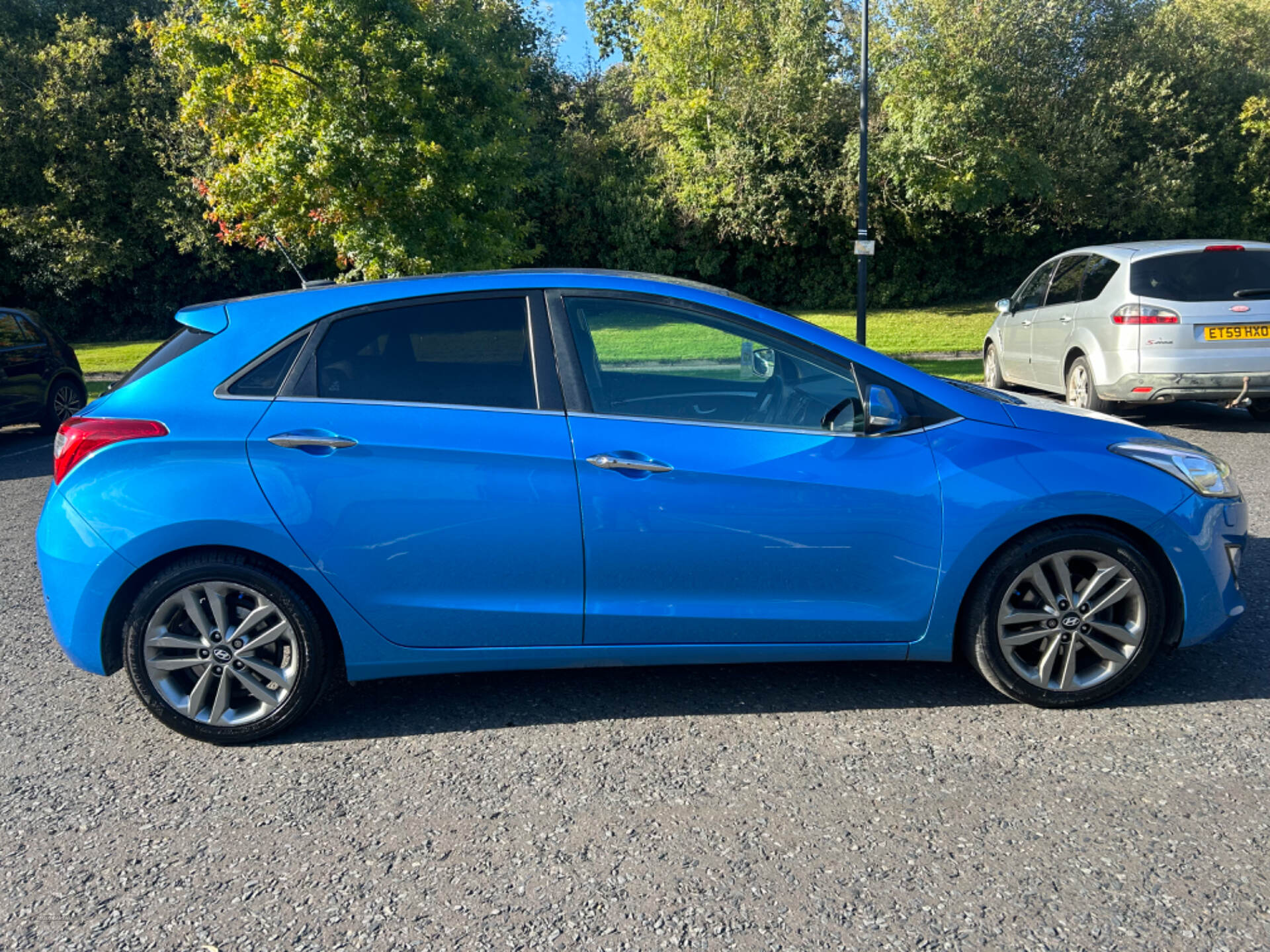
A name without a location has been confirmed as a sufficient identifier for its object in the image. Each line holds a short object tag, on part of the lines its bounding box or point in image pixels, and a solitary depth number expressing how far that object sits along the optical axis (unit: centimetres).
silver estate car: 864
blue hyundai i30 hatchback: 346
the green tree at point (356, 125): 1491
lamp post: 1800
